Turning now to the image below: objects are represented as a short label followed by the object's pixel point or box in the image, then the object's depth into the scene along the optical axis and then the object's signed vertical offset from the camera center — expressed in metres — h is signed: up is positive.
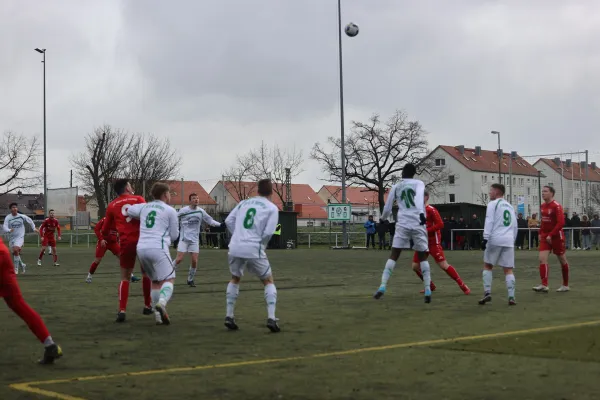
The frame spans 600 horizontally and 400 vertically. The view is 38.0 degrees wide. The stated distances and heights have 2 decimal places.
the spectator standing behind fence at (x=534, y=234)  41.44 -0.06
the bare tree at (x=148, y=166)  83.69 +6.77
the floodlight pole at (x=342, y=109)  44.75 +6.48
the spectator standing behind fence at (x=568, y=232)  41.72 +0.02
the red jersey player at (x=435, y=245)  14.98 -0.20
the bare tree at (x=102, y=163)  82.62 +7.01
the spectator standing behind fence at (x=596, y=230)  41.12 +0.10
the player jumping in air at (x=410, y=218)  13.71 +0.25
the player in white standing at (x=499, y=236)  13.53 -0.05
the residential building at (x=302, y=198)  89.31 +5.08
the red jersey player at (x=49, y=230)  31.91 +0.25
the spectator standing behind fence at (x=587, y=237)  40.97 -0.25
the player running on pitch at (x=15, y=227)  24.86 +0.28
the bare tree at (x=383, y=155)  84.44 +7.72
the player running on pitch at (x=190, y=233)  18.47 +0.05
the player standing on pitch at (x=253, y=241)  10.38 -0.07
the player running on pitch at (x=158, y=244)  11.16 -0.11
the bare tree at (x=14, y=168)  66.64 +5.32
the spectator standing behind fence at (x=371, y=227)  45.34 +0.36
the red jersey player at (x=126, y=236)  11.85 +0.00
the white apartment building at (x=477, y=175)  120.88 +8.35
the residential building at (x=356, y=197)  141.38 +6.51
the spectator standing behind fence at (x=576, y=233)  42.31 -0.03
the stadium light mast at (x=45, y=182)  60.67 +3.79
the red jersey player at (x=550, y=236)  15.69 -0.06
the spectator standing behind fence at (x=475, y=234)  42.19 -0.04
